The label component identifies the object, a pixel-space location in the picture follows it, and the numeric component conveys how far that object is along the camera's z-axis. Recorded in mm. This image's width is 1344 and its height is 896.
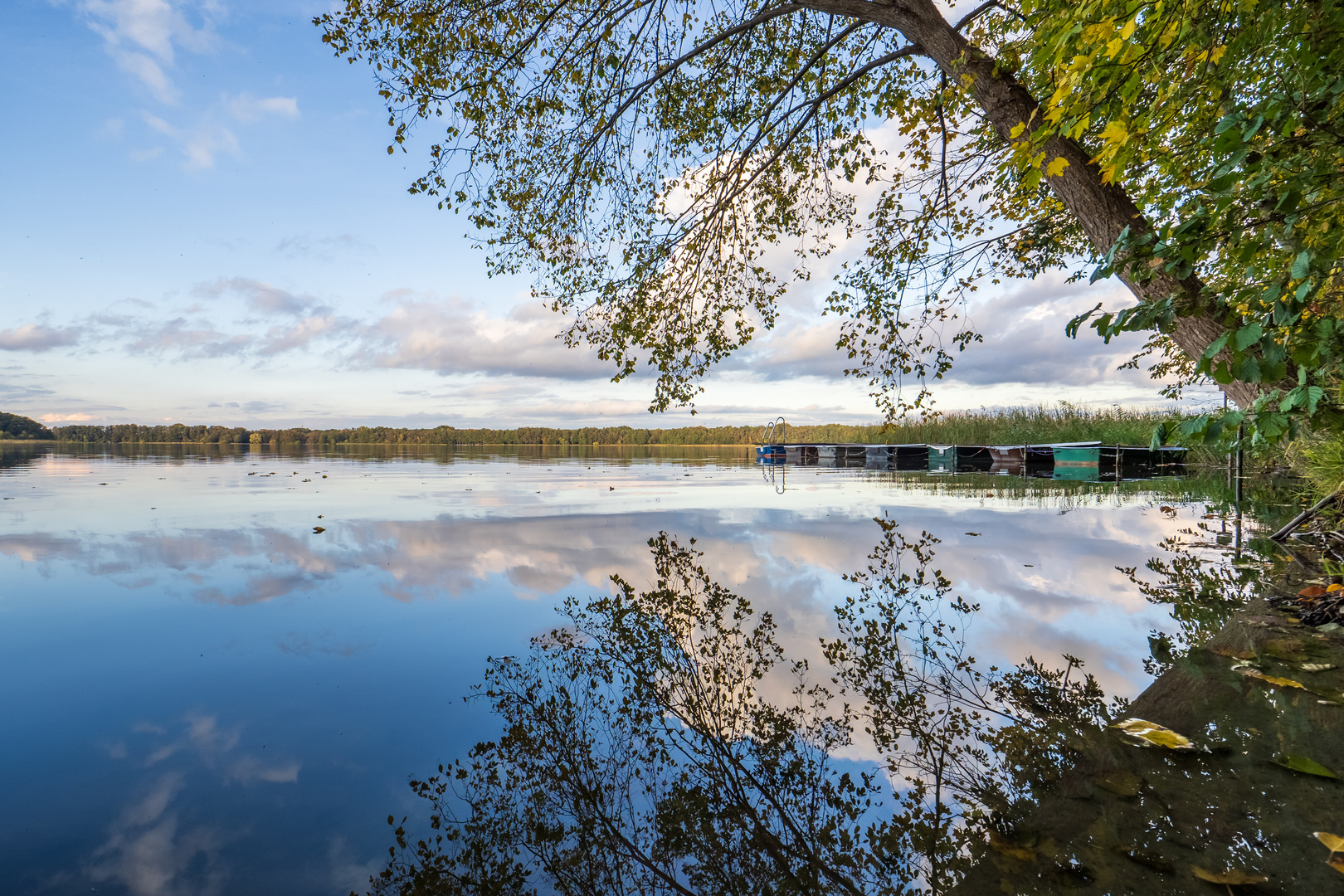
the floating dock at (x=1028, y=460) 18391
